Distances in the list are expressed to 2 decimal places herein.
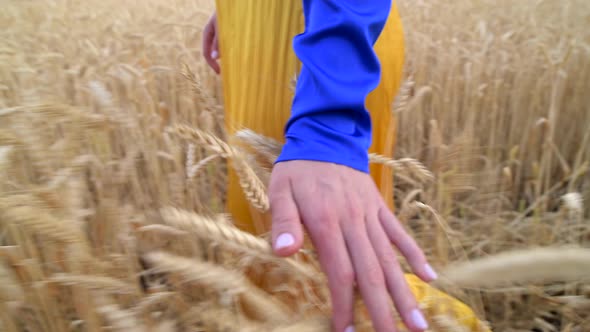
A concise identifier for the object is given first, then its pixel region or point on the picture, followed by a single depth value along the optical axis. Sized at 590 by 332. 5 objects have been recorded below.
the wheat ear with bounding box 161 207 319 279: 0.28
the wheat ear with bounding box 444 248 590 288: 0.28
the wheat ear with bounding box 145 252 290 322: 0.30
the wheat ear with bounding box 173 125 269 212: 0.34
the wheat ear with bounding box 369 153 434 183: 0.46
